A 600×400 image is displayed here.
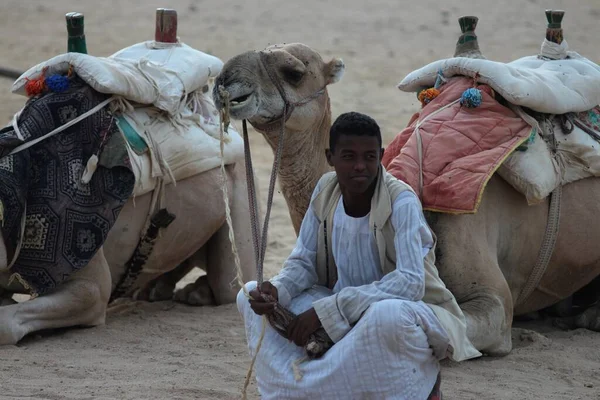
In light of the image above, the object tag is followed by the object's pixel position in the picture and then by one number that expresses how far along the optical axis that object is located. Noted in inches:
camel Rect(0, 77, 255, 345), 405.2
